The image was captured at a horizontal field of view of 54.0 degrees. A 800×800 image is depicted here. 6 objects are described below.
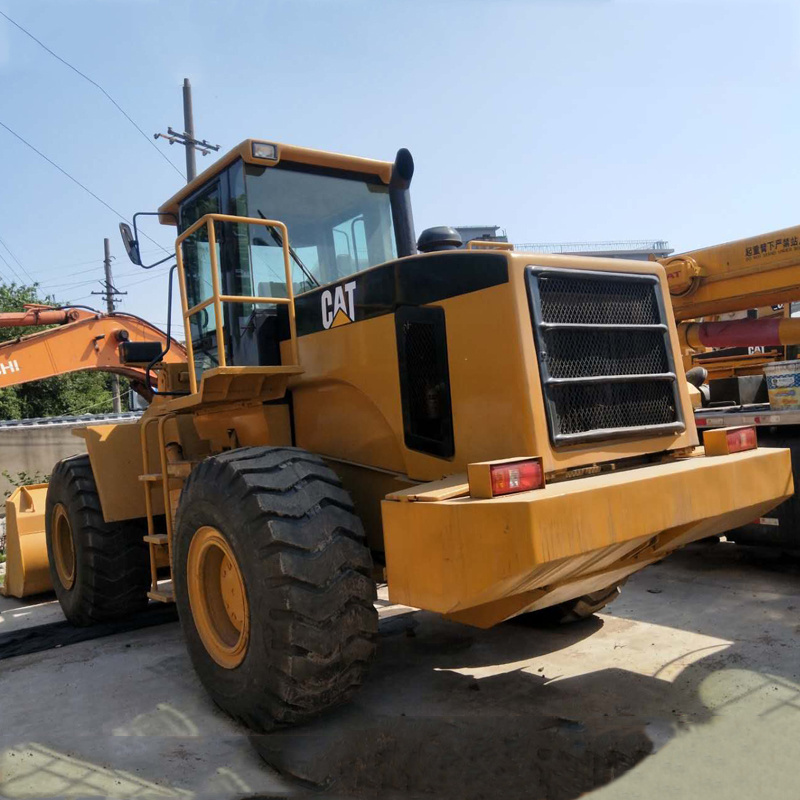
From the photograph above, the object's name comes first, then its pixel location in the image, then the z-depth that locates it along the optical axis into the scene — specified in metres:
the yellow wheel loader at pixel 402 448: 3.12
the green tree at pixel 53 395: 27.00
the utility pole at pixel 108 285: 32.53
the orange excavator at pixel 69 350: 8.64
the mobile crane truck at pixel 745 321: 6.33
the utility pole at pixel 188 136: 15.66
